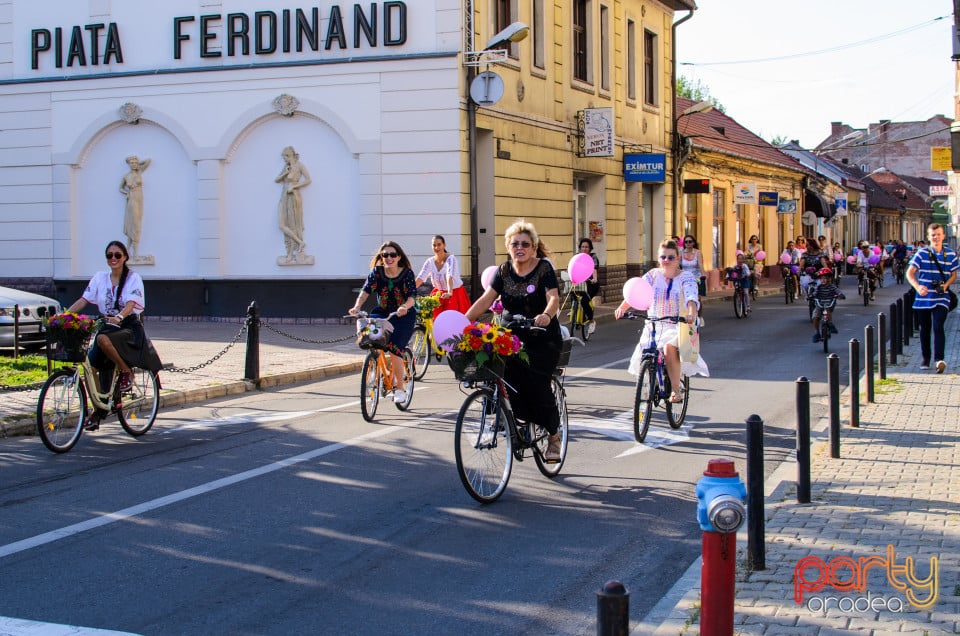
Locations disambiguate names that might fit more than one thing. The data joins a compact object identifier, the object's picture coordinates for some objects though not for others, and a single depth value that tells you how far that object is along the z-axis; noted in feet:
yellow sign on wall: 84.43
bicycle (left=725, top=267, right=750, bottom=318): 85.61
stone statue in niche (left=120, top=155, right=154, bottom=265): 78.54
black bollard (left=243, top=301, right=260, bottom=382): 45.52
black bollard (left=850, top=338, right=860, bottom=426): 32.01
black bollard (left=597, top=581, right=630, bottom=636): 9.75
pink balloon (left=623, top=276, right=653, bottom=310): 33.24
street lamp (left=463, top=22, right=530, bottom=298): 69.82
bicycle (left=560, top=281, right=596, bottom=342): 64.08
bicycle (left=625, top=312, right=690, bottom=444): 31.53
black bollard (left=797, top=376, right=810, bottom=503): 21.57
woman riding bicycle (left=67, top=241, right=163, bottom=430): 32.14
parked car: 53.06
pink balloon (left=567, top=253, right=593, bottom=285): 37.81
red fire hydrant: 13.83
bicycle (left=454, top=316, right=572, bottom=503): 23.63
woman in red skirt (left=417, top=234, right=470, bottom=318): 49.96
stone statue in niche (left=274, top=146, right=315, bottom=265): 74.49
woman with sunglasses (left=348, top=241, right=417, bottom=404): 37.14
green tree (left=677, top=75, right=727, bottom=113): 267.31
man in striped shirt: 45.03
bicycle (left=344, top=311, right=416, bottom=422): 35.96
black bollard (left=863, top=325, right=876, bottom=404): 35.50
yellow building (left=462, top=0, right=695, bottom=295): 77.71
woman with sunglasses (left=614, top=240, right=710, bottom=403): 32.86
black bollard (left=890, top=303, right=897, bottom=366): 48.24
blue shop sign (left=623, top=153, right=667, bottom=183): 101.86
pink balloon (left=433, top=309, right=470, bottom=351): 23.86
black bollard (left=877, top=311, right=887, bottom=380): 40.21
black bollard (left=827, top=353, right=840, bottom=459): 26.55
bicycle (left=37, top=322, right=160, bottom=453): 30.41
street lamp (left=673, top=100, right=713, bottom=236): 118.42
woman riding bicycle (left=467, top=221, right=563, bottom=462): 25.30
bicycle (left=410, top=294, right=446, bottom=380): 46.42
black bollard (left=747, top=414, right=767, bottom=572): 17.33
